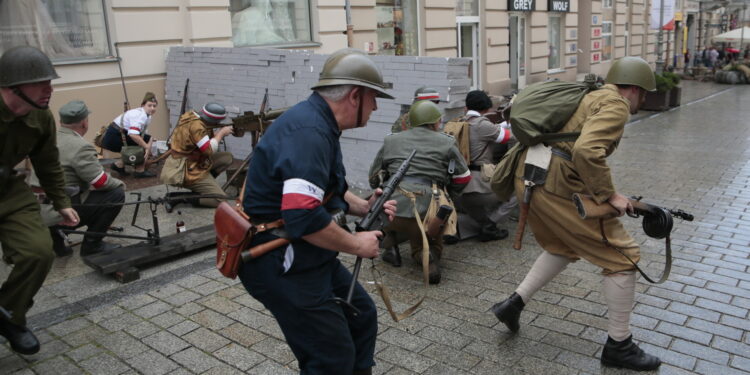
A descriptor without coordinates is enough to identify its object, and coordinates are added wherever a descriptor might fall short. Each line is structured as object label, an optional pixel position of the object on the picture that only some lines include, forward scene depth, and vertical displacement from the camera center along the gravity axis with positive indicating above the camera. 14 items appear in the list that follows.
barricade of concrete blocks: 7.24 -0.39
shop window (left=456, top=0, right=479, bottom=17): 16.89 +1.03
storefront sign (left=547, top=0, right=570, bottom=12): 20.53 +1.21
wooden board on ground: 5.18 -1.65
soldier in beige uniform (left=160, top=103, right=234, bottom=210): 7.23 -1.10
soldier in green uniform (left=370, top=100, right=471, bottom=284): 5.20 -1.01
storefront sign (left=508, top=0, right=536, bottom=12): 18.41 +1.14
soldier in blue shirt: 2.55 -0.69
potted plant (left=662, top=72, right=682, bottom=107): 17.25 -1.48
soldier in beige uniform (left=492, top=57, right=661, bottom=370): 3.45 -0.86
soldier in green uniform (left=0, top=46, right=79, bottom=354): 3.59 -0.78
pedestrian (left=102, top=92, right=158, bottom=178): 9.12 -0.99
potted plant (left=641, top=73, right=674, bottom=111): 16.62 -1.56
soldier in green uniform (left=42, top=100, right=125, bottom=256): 5.46 -1.05
